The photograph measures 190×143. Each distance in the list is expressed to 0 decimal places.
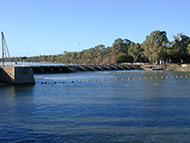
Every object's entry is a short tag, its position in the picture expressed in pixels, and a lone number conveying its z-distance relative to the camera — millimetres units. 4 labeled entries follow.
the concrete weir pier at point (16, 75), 40250
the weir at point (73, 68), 73062
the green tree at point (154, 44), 108250
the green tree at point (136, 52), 129837
